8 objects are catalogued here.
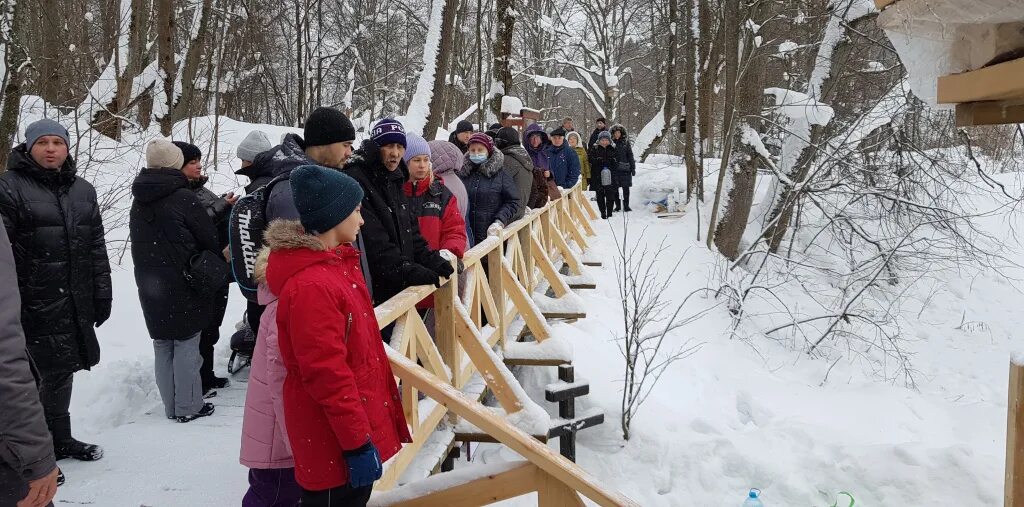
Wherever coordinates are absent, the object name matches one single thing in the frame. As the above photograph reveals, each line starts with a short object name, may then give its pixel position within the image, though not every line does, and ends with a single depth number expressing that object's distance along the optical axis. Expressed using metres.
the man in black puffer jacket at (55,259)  3.18
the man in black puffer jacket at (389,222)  3.20
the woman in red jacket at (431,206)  3.84
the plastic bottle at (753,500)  3.91
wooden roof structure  1.44
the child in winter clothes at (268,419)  2.04
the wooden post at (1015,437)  1.77
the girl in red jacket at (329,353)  1.90
